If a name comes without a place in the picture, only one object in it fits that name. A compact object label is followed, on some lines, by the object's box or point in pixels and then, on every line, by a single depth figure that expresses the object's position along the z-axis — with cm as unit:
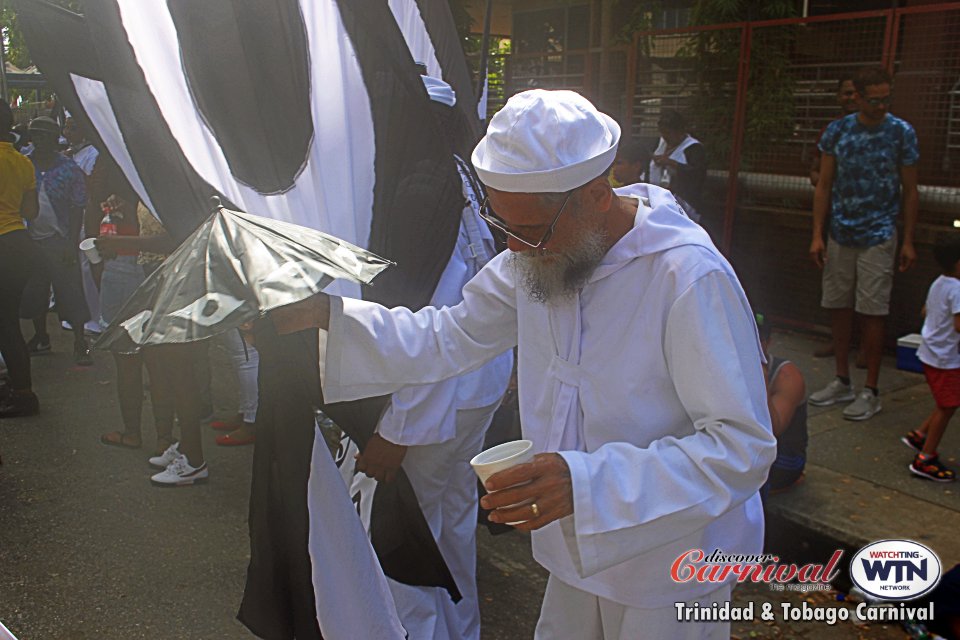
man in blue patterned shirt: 576
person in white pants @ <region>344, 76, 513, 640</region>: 321
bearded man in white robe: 191
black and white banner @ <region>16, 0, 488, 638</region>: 268
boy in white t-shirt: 475
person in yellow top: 641
